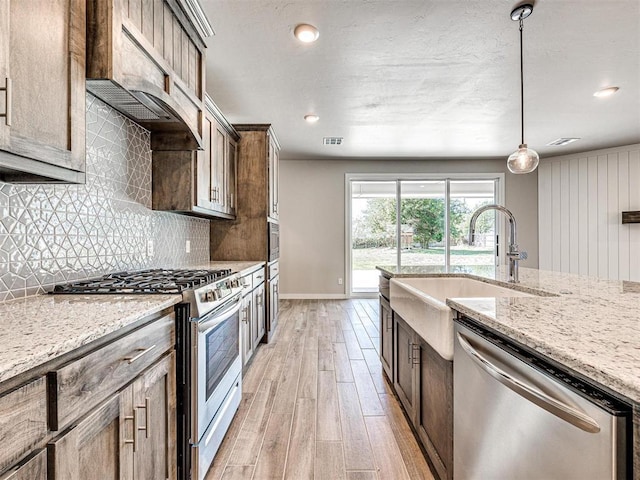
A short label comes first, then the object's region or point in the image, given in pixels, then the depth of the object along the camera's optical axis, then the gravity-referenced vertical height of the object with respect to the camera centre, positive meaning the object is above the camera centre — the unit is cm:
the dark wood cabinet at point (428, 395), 141 -76
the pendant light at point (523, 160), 260 +63
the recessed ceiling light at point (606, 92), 340 +154
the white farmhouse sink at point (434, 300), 139 -32
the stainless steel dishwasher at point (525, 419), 65 -43
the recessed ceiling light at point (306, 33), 234 +148
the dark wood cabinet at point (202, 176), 250 +54
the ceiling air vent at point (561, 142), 516 +158
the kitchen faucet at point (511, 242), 194 +0
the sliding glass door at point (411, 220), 653 +43
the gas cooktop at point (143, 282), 145 -19
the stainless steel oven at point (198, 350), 145 -52
